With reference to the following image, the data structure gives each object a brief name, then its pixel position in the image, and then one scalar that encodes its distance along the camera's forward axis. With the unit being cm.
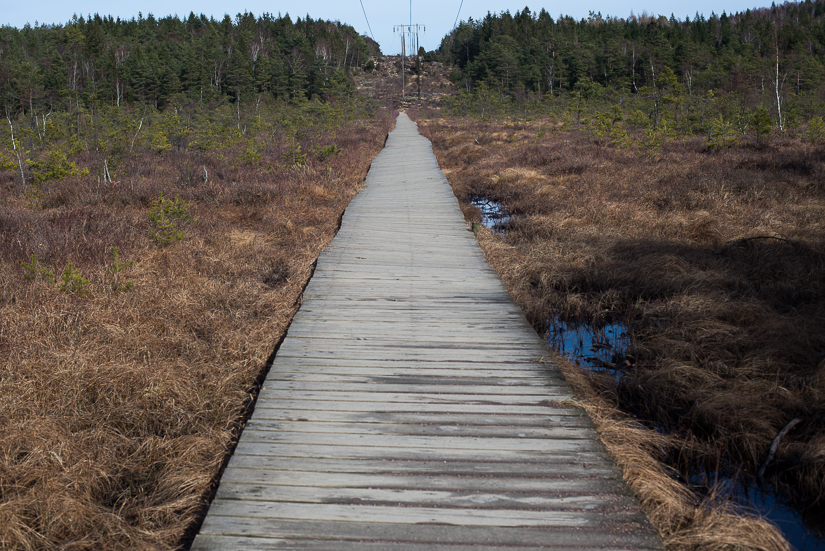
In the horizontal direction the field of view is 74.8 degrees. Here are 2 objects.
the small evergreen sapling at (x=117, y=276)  515
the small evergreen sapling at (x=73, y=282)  479
